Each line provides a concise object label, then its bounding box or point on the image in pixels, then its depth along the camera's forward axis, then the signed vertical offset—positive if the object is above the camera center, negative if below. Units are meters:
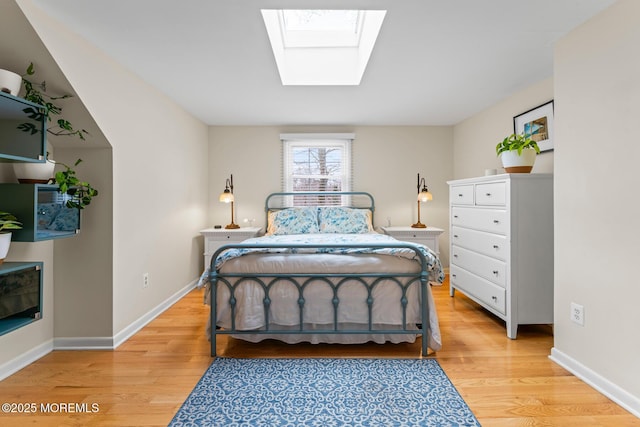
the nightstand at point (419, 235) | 4.20 -0.27
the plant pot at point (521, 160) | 2.62 +0.46
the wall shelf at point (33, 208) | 1.90 +0.03
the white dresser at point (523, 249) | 2.54 -0.27
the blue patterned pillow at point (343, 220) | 4.03 -0.07
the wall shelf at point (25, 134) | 1.86 +0.47
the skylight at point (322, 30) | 2.75 +1.63
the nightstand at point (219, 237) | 4.03 -0.29
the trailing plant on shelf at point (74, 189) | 2.04 +0.17
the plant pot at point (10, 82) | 1.74 +0.73
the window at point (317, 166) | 4.63 +0.71
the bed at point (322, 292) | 2.34 -0.58
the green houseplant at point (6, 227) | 1.74 -0.08
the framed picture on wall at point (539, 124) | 2.86 +0.87
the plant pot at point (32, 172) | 1.93 +0.26
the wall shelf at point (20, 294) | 1.82 -0.48
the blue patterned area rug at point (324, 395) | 1.62 -1.03
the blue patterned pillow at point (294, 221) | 4.01 -0.09
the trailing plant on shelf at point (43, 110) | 1.88 +0.66
